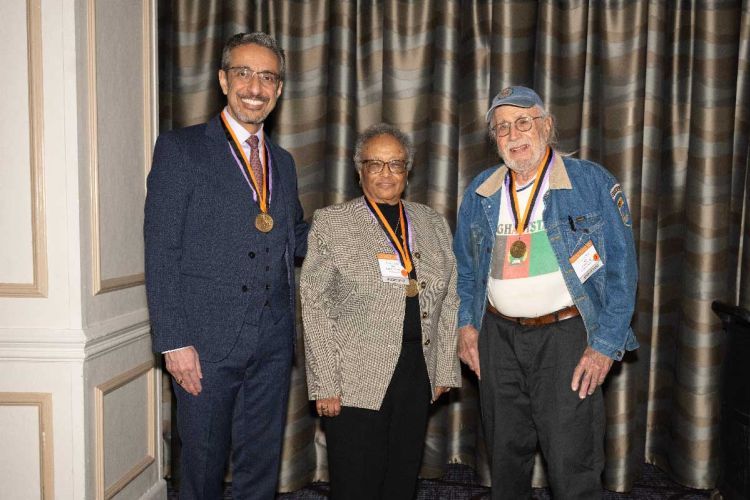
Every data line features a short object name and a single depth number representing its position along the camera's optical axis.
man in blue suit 1.92
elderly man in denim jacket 2.07
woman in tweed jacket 2.05
